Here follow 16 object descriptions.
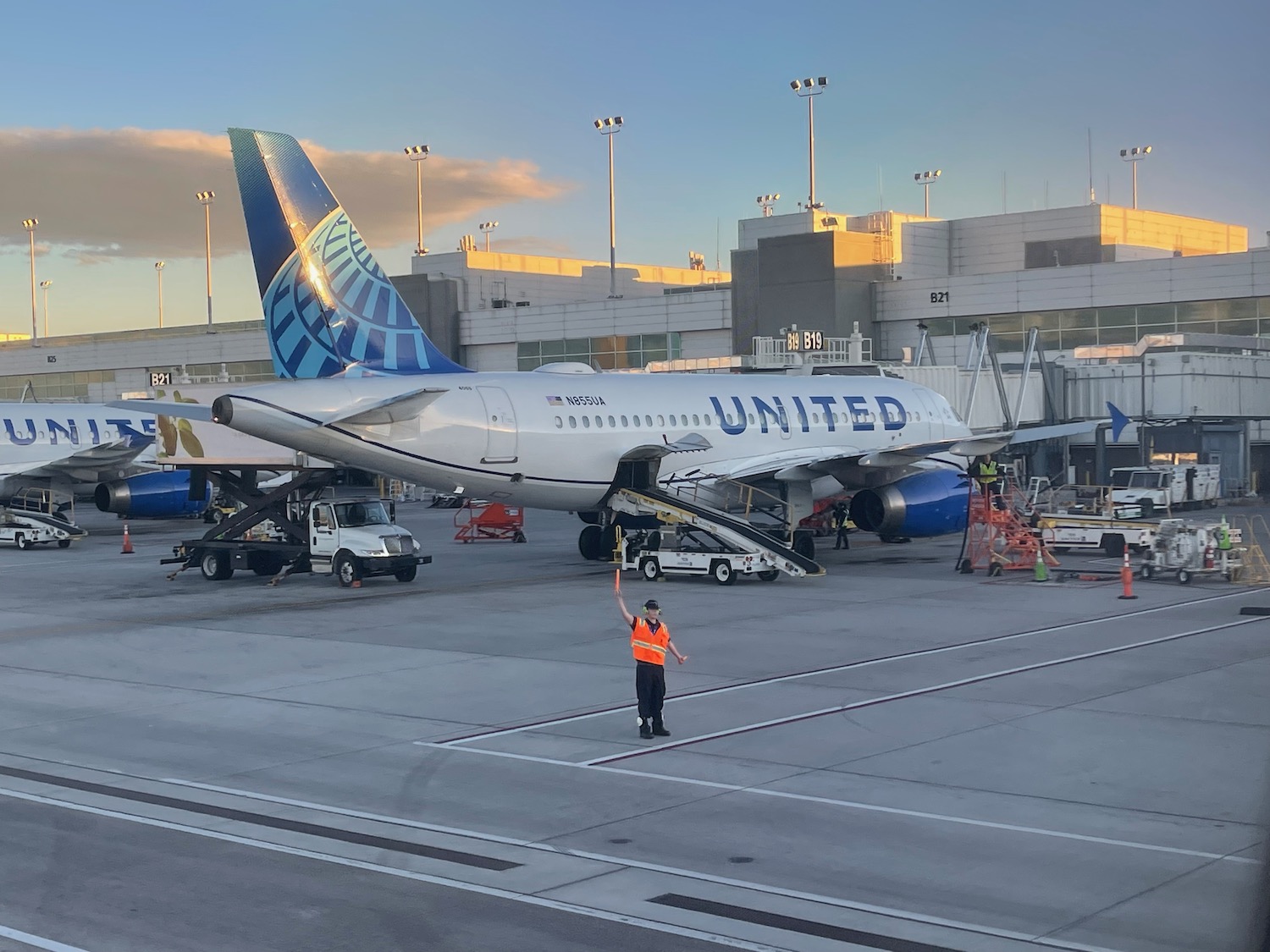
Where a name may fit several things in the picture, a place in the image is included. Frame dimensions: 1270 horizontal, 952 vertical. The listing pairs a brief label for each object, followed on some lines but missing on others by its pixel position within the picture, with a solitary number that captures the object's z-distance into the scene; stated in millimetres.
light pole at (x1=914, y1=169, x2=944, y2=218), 99062
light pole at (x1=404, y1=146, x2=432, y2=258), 93000
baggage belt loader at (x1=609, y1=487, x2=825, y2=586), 32000
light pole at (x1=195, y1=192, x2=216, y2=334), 105562
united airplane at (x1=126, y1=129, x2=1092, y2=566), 30250
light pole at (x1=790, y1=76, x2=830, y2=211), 76188
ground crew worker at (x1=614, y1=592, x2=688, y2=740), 16344
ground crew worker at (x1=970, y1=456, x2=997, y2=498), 34312
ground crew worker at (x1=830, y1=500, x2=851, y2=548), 39469
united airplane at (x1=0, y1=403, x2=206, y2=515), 51219
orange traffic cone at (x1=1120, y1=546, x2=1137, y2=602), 28078
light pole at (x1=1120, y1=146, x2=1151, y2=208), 87312
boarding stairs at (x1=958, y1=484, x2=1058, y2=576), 33594
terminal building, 58281
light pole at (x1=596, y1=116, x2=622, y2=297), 82125
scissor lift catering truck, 32656
